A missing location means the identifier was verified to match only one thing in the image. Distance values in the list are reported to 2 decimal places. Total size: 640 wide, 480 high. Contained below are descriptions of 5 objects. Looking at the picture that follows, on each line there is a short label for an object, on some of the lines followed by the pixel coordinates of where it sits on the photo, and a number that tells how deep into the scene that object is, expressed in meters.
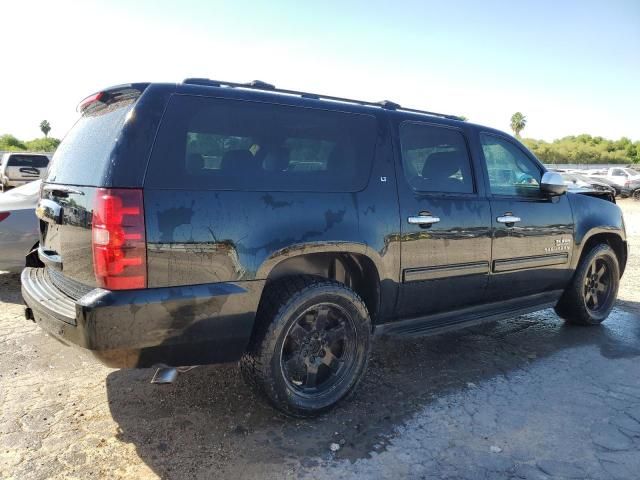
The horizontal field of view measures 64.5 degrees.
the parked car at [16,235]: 5.60
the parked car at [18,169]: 18.16
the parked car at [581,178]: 21.61
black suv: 2.51
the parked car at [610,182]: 24.43
